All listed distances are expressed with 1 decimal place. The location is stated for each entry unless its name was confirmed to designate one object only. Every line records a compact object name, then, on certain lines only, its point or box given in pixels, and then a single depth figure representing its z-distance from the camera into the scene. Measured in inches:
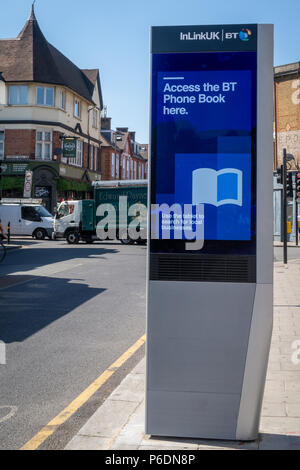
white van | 1342.3
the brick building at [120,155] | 2413.9
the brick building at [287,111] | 1392.7
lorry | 1192.8
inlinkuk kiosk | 148.3
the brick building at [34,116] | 1647.4
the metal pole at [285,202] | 701.2
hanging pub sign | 1590.8
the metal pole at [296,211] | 1357.8
